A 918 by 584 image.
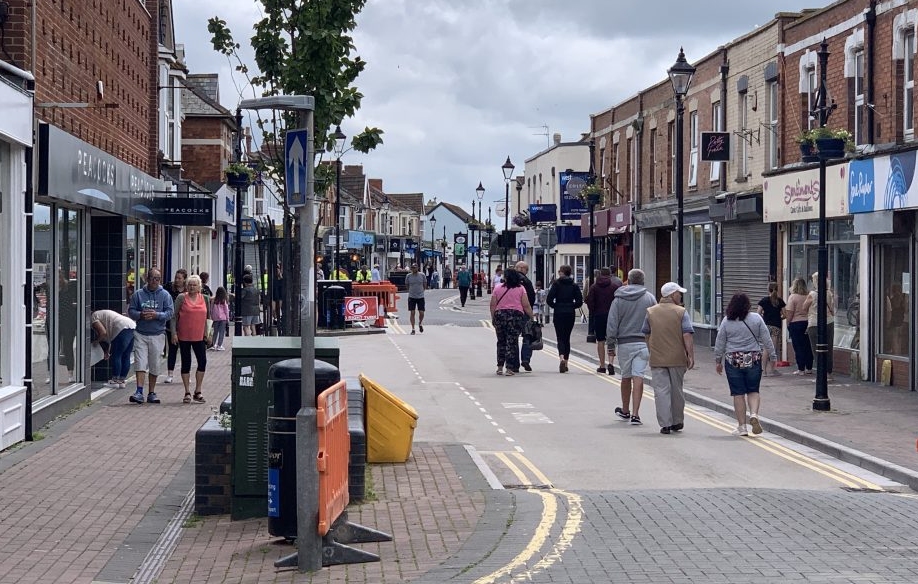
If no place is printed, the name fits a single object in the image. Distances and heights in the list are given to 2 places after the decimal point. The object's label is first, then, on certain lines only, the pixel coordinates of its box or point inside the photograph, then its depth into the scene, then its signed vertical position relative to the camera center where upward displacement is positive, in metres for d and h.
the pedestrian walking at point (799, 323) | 24.02 -0.61
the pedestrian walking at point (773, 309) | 25.25 -0.37
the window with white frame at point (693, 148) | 34.94 +3.87
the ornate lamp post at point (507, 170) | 59.25 +5.53
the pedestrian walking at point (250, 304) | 31.77 -0.36
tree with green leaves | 15.52 +2.83
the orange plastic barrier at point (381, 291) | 44.31 -0.05
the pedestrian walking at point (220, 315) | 28.91 -0.59
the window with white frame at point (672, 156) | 37.02 +3.83
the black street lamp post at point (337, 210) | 47.67 +3.11
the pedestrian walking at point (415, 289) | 36.62 +0.02
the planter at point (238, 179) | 31.19 +2.66
